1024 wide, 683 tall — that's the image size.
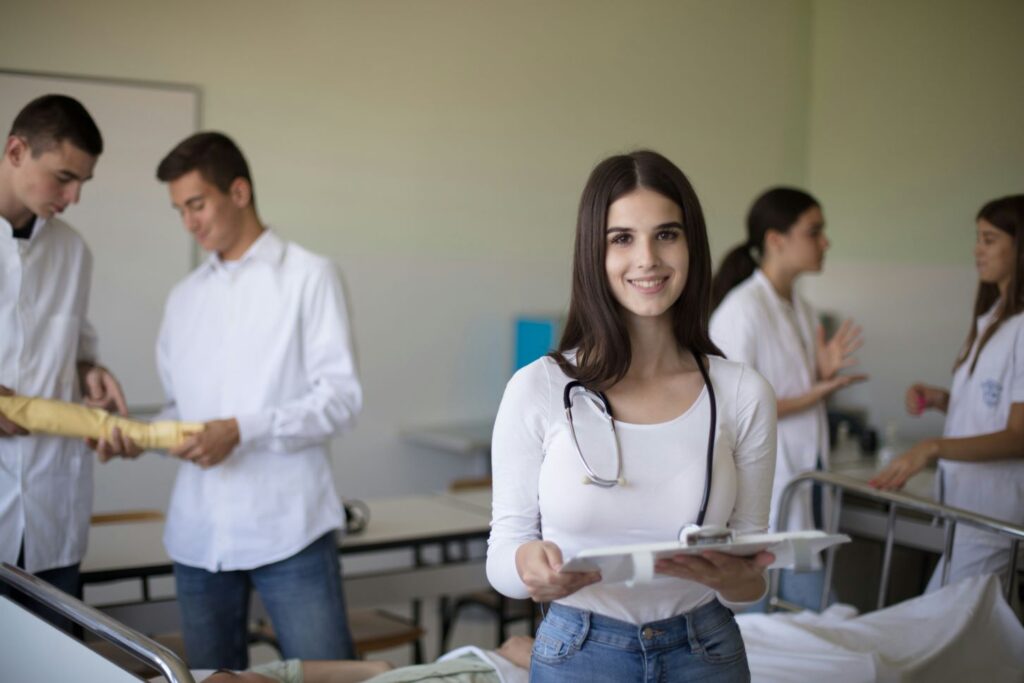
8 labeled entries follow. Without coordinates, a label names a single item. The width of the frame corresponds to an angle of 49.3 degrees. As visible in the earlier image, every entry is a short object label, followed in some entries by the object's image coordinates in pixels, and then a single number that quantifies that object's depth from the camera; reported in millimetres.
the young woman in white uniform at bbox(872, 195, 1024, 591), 3055
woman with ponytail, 3535
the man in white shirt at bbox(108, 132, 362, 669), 2844
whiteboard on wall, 4922
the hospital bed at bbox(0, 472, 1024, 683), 2182
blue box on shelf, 5863
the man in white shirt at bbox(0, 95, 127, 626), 2623
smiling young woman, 1708
